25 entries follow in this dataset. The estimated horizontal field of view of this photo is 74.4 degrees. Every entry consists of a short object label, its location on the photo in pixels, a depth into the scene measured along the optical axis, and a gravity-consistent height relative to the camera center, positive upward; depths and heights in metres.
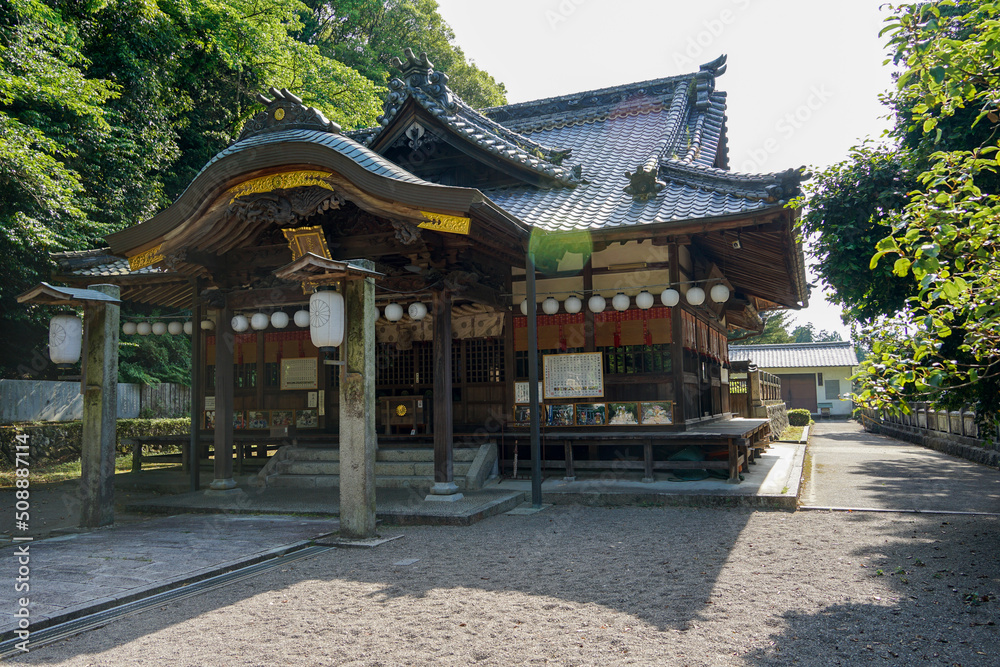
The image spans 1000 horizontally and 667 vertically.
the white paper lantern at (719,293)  10.68 +1.49
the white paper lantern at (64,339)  8.19 +0.75
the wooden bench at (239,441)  12.64 -0.89
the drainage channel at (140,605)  4.41 -1.62
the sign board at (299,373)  13.68 +0.43
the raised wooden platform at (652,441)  10.11 -0.86
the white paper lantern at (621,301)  10.68 +1.39
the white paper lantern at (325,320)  7.14 +0.79
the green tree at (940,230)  3.48 +0.82
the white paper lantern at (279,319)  11.25 +1.28
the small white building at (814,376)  46.59 +0.53
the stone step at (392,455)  11.12 -1.07
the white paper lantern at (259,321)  10.95 +1.22
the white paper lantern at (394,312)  10.68 +1.29
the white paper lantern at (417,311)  10.32 +1.26
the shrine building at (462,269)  8.50 +1.99
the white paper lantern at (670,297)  10.56 +1.42
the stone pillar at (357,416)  7.25 -0.25
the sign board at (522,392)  11.49 -0.05
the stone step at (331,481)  10.70 -1.47
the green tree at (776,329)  42.28 +3.70
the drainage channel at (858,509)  8.86 -1.74
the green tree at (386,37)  32.25 +18.16
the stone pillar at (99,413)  8.20 -0.19
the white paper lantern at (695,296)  10.38 +1.41
